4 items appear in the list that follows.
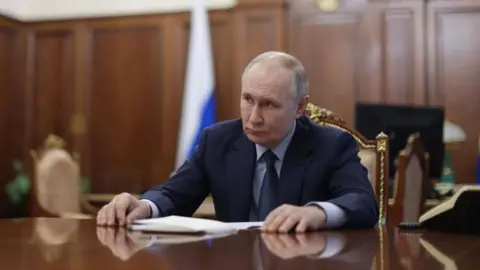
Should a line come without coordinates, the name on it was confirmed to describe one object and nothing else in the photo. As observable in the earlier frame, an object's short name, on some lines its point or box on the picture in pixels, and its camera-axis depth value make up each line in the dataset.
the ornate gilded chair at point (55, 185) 5.54
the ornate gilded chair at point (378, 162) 4.18
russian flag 7.50
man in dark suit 3.81
